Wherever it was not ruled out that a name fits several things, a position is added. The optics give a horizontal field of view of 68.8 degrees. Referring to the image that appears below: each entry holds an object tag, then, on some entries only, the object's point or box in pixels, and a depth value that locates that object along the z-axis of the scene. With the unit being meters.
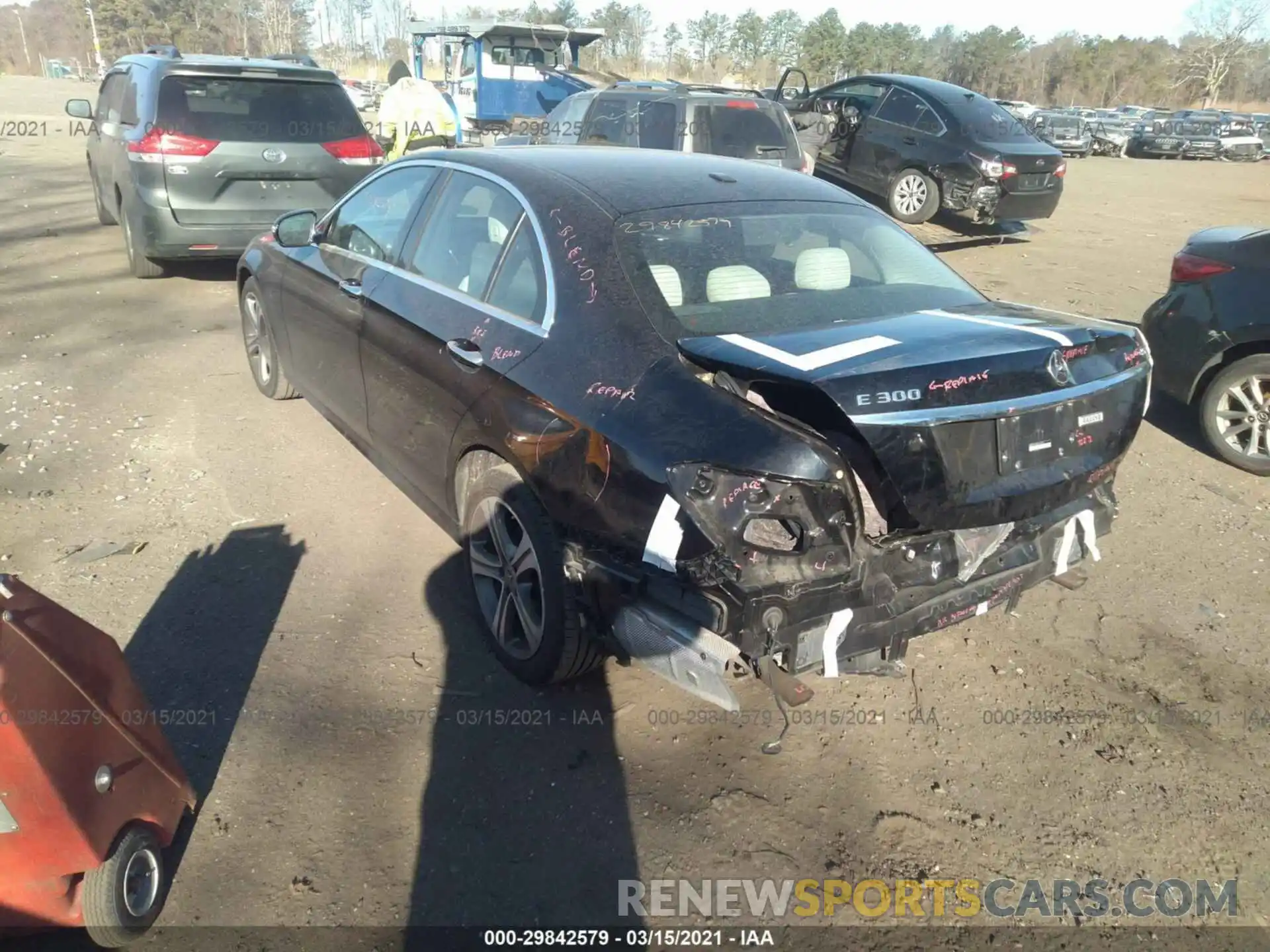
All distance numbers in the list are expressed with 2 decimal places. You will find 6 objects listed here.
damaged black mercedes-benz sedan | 2.46
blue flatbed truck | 21.52
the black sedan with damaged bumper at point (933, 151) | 11.12
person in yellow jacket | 13.20
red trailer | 2.00
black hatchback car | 5.34
